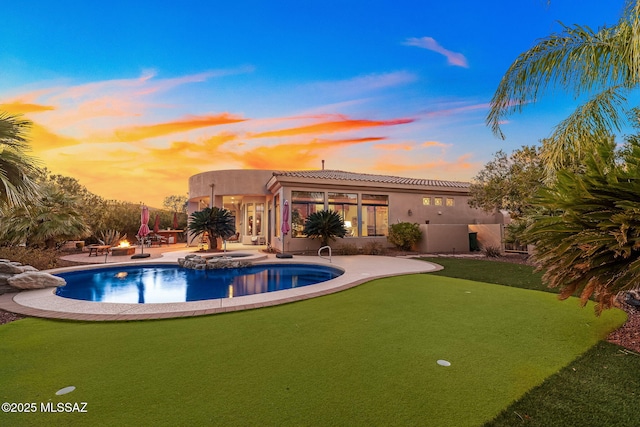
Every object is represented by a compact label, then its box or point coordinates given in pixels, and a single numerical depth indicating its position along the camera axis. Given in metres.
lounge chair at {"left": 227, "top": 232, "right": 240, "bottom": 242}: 24.33
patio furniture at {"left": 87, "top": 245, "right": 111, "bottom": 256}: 14.11
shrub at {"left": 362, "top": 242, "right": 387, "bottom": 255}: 15.34
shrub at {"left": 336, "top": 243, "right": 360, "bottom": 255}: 14.97
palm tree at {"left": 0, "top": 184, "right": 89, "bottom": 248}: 12.95
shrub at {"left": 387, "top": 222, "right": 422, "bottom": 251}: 16.06
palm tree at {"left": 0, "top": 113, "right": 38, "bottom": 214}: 5.73
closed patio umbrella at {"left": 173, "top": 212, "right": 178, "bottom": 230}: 23.49
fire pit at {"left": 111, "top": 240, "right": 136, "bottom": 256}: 14.88
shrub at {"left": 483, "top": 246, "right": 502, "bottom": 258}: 13.77
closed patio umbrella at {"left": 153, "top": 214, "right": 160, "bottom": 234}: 20.84
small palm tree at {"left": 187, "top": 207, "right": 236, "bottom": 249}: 16.02
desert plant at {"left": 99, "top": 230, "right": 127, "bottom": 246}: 17.41
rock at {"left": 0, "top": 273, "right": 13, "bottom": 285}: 6.76
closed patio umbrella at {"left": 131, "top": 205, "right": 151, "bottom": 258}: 15.03
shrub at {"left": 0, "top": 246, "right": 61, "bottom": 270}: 9.72
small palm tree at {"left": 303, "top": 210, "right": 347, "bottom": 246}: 14.69
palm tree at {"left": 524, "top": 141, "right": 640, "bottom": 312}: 3.05
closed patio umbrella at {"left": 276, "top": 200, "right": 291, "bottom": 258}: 14.27
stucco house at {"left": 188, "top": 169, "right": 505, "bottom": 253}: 15.64
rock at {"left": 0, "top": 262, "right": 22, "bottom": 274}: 6.91
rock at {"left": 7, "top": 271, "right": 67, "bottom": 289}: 6.80
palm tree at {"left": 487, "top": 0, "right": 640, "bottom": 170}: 4.70
